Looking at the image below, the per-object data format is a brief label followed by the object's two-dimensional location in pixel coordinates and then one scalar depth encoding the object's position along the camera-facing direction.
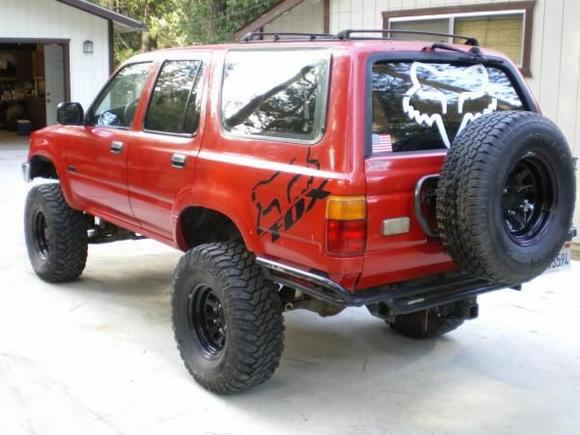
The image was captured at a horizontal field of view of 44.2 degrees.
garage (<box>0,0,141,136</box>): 16.92
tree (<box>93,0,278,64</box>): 17.41
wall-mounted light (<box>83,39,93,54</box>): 17.50
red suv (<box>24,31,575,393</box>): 3.28
